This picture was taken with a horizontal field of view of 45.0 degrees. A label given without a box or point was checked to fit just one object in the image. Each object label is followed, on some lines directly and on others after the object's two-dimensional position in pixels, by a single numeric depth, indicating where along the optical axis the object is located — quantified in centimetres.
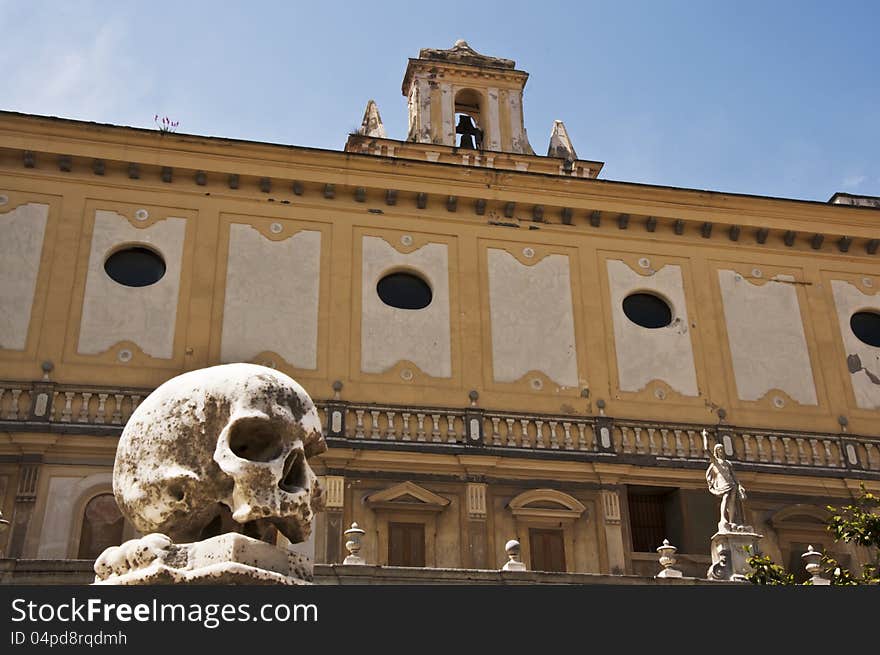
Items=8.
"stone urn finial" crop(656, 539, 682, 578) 1703
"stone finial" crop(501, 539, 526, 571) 1633
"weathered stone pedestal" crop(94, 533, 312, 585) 478
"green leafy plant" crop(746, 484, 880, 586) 1292
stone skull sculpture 531
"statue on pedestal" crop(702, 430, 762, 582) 1836
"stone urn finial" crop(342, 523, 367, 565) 1611
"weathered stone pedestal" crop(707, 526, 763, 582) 1836
